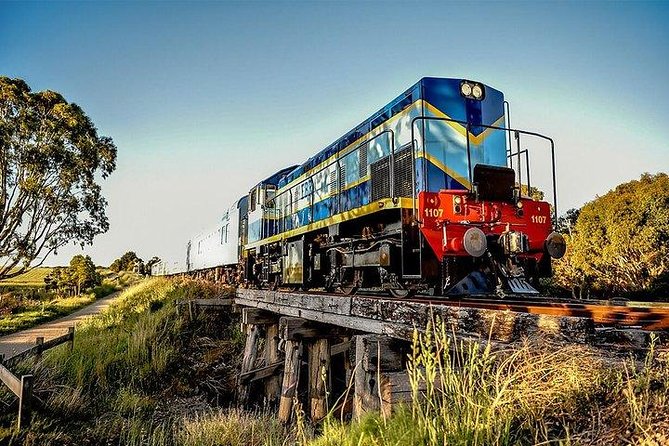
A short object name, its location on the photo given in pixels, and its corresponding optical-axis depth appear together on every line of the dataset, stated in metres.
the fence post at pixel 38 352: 8.20
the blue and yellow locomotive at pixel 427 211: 5.83
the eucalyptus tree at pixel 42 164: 18.44
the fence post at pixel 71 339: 10.07
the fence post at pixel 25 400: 5.57
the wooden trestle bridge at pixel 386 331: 2.77
